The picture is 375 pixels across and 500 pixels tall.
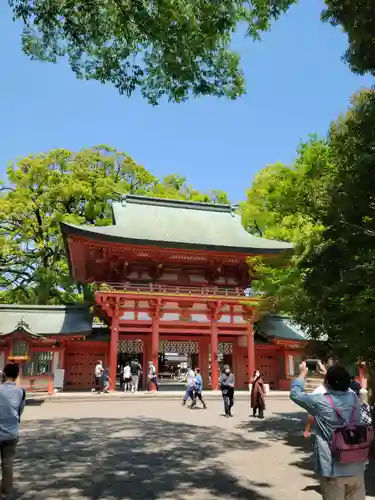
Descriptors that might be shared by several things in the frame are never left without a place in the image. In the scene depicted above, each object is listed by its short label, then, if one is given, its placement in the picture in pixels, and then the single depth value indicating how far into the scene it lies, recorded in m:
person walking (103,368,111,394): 20.20
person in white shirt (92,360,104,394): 20.25
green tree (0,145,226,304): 29.30
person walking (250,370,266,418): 12.84
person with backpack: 3.30
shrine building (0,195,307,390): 21.77
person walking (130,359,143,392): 20.81
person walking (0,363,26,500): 4.66
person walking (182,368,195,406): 15.74
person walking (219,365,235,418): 13.34
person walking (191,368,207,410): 15.49
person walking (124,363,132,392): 20.94
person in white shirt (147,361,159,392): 20.52
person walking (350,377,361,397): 9.32
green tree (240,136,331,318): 9.03
